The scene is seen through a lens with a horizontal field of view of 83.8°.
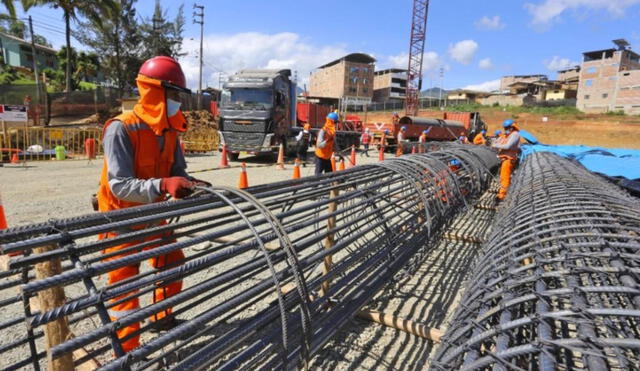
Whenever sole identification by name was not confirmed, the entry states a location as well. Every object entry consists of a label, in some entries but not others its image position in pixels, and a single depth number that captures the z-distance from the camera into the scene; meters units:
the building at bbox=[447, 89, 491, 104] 74.31
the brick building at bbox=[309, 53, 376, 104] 76.00
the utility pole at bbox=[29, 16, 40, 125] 18.97
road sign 11.87
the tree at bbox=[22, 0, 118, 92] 20.69
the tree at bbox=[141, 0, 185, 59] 33.28
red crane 45.97
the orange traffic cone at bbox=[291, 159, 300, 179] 9.02
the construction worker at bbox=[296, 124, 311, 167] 15.25
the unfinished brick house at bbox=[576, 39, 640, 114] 47.94
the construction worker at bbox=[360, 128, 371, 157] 19.46
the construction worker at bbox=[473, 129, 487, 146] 13.18
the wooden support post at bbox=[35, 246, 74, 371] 1.31
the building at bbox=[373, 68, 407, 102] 83.19
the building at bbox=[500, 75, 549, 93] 85.62
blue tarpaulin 7.88
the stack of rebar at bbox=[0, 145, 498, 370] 1.09
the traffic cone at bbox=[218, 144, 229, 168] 12.44
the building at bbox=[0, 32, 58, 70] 46.34
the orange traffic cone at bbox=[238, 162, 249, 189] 7.71
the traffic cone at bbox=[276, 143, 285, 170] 12.36
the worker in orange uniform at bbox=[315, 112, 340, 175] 7.37
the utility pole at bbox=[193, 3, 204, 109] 33.39
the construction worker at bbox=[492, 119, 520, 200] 7.55
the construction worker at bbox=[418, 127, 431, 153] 15.81
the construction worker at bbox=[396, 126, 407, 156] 18.86
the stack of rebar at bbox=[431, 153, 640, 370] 1.12
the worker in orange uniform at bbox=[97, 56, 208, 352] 2.05
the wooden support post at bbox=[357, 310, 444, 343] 2.75
